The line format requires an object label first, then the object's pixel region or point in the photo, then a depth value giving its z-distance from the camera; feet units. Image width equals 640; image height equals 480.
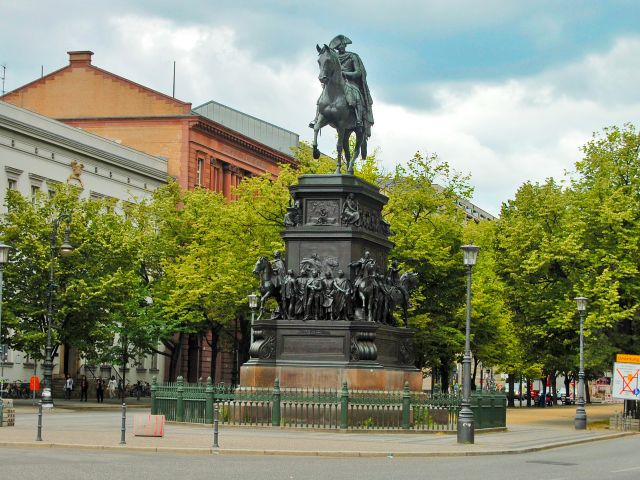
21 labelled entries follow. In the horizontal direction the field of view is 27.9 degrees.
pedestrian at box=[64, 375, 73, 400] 237.66
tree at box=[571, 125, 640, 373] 180.96
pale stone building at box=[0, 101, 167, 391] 235.20
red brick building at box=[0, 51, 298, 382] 299.99
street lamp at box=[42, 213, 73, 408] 180.75
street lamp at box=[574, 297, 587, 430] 158.92
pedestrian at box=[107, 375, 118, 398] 260.42
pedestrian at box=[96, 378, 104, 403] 226.38
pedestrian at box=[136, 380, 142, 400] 266.28
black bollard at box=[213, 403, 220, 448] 85.25
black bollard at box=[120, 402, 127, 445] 89.15
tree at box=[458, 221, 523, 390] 222.28
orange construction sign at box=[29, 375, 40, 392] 185.16
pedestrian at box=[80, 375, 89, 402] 236.79
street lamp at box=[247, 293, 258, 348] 181.88
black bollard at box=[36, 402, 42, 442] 89.62
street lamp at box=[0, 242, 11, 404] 120.06
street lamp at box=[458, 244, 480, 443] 101.96
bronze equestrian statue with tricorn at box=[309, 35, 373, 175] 122.83
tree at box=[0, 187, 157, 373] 196.65
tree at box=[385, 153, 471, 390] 205.16
